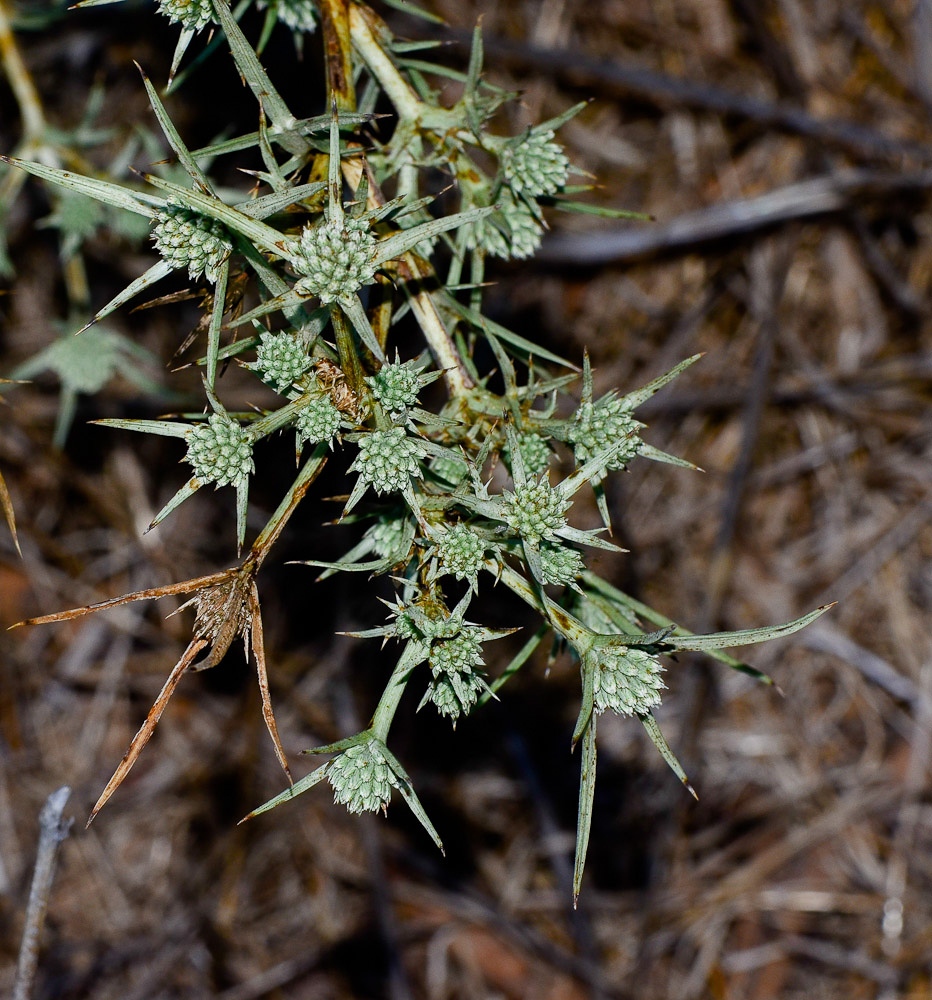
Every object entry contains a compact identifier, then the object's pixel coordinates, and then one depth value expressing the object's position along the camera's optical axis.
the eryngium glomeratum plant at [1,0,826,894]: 0.45
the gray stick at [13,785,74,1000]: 0.48
